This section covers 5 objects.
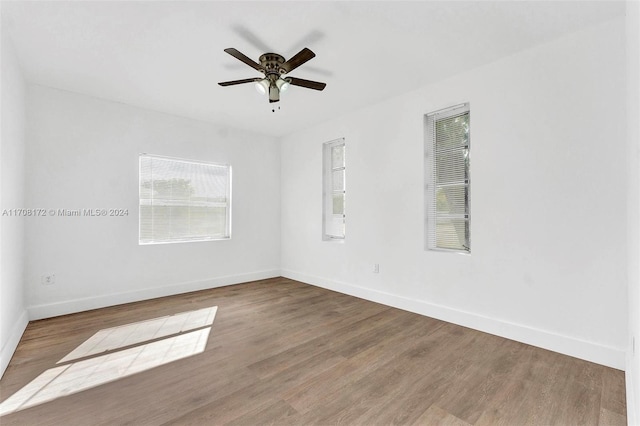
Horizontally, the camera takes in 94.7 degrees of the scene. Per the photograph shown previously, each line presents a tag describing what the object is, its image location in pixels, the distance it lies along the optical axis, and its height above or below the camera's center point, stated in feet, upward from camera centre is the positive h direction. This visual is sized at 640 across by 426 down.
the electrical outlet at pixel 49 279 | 11.69 -2.57
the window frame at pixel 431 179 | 11.89 +1.35
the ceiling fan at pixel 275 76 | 8.65 +4.34
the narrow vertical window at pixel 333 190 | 16.02 +1.27
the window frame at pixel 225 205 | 14.22 +0.62
